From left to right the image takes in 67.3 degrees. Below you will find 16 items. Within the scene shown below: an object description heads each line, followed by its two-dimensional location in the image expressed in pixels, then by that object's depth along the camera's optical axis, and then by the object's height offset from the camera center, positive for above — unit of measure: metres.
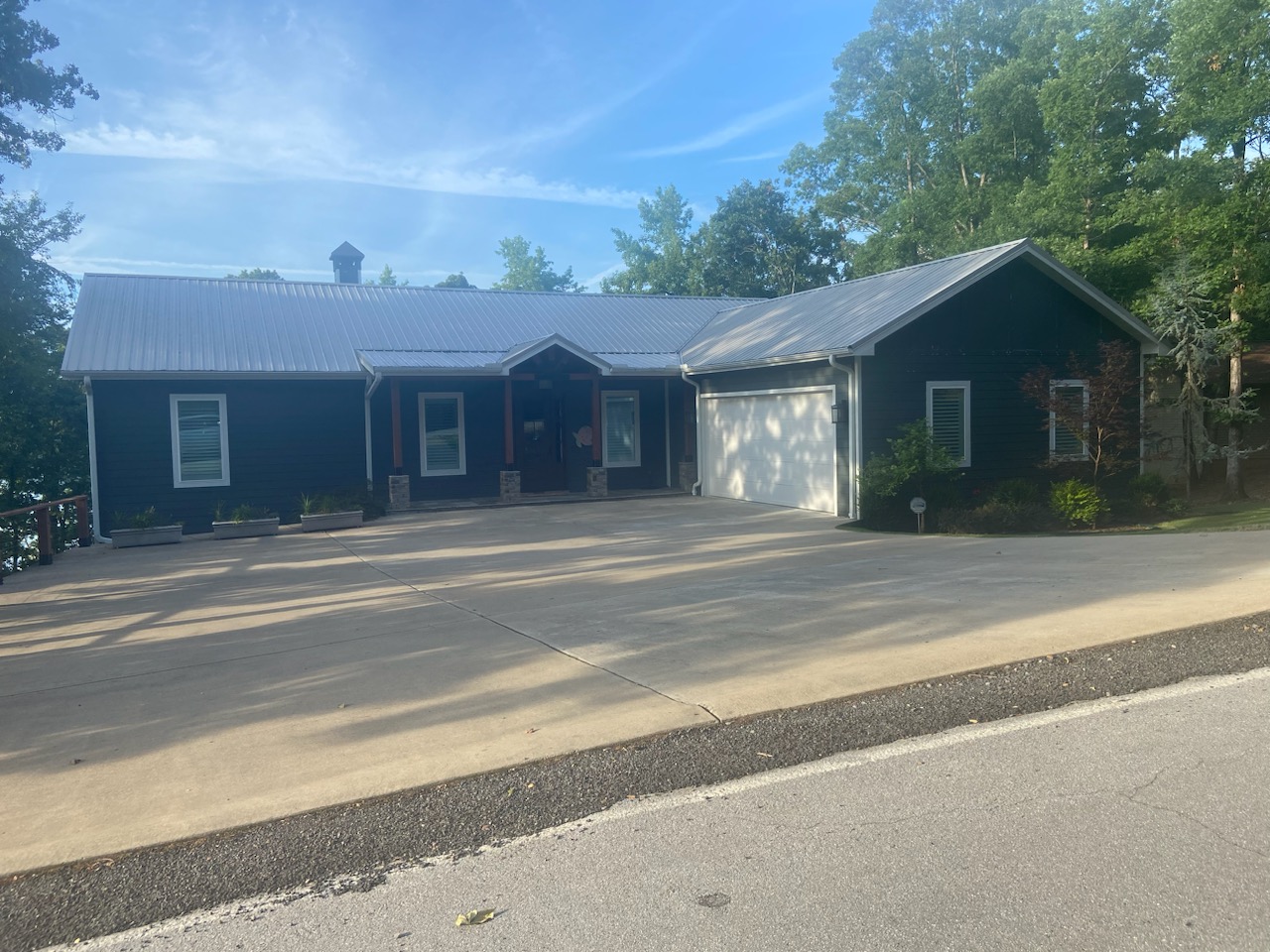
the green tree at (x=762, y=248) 42.00 +8.94
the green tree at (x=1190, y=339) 17.66 +1.86
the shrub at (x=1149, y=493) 16.44 -0.92
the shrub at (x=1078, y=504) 14.98 -0.99
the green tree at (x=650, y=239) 53.44 +12.43
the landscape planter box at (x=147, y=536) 15.89 -1.21
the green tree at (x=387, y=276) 74.88 +14.45
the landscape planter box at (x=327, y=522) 16.84 -1.10
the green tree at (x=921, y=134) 28.80 +11.16
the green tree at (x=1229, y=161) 17.91 +5.38
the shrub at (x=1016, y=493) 15.55 -0.83
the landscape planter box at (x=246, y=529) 16.50 -1.15
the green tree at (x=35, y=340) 17.30 +2.97
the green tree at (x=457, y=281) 66.31 +12.61
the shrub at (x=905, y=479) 14.88 -0.53
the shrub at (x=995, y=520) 14.61 -1.19
